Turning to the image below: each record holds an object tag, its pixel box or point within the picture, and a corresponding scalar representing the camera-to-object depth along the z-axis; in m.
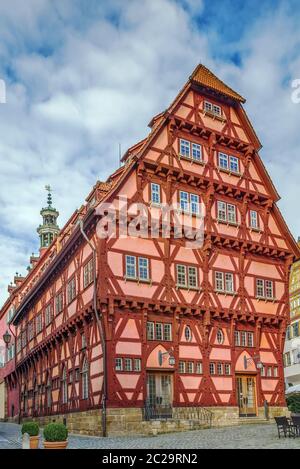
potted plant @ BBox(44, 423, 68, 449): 18.58
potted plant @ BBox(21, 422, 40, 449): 20.42
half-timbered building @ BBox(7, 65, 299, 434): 29.23
